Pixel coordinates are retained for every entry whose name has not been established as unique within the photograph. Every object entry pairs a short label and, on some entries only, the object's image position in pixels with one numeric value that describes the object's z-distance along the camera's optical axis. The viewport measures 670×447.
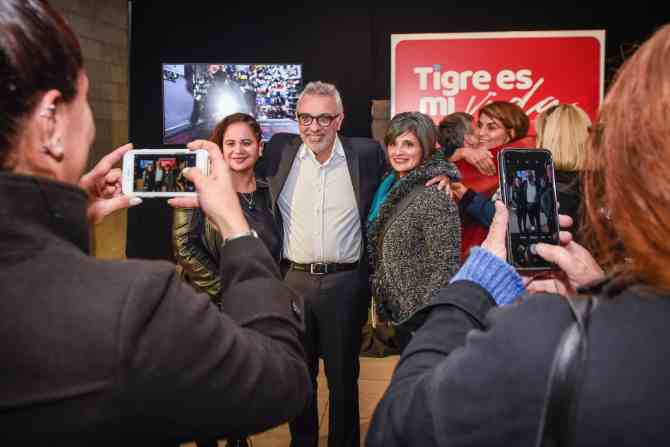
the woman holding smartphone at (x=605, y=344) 0.60
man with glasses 2.88
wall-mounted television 5.03
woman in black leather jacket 2.78
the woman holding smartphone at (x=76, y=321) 0.64
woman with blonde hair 2.40
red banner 4.38
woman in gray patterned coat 2.51
